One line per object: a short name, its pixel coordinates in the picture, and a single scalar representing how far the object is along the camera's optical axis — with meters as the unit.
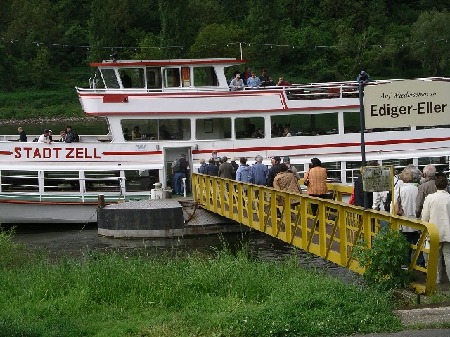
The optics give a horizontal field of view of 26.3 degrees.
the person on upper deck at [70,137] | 27.92
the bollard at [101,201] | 25.61
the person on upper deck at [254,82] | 27.88
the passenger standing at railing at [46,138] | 27.62
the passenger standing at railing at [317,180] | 19.67
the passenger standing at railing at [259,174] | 23.80
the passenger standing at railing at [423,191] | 14.66
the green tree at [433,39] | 74.50
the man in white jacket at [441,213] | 13.05
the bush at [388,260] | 12.78
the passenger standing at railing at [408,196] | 14.59
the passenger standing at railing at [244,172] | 24.03
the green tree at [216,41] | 75.56
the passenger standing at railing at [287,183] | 20.09
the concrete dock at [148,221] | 24.92
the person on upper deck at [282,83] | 28.18
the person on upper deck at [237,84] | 27.61
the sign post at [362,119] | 14.47
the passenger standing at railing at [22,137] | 28.94
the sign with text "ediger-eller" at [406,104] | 14.12
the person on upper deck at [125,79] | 27.81
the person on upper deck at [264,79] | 28.27
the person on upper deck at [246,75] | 28.58
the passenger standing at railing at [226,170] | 25.02
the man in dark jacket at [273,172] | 22.42
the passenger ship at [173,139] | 27.17
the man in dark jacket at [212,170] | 25.83
